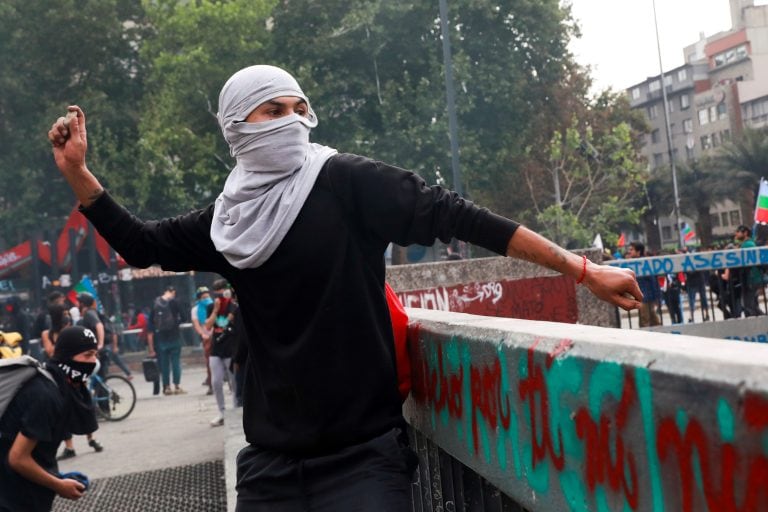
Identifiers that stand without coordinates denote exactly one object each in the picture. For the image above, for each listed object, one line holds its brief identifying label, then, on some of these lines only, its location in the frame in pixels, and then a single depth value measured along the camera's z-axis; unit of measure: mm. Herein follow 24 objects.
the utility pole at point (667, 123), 48391
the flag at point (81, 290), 20812
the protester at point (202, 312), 15448
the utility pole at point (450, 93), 21658
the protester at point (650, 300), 10477
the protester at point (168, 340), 16547
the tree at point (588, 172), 35031
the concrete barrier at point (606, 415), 1225
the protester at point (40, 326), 15415
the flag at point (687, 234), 45531
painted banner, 10234
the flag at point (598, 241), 34853
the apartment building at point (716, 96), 83375
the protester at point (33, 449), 4344
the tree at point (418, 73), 30359
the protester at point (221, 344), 11125
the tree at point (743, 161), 53188
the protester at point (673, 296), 10445
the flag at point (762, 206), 18672
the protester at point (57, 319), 11016
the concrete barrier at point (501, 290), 9945
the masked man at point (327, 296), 2412
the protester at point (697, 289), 10234
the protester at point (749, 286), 10248
